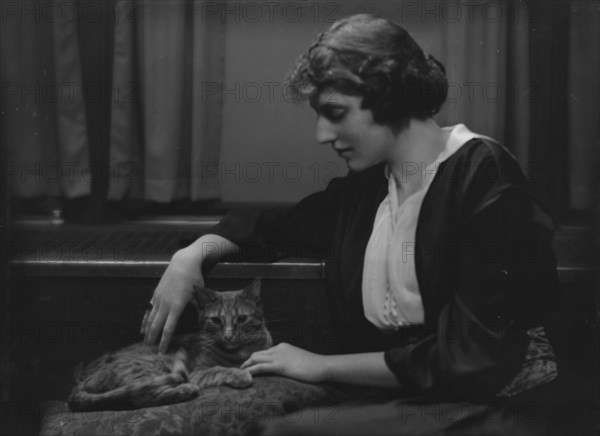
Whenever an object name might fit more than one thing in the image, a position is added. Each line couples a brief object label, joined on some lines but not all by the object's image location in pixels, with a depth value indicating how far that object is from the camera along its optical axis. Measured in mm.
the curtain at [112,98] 2143
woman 1822
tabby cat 1966
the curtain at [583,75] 2129
